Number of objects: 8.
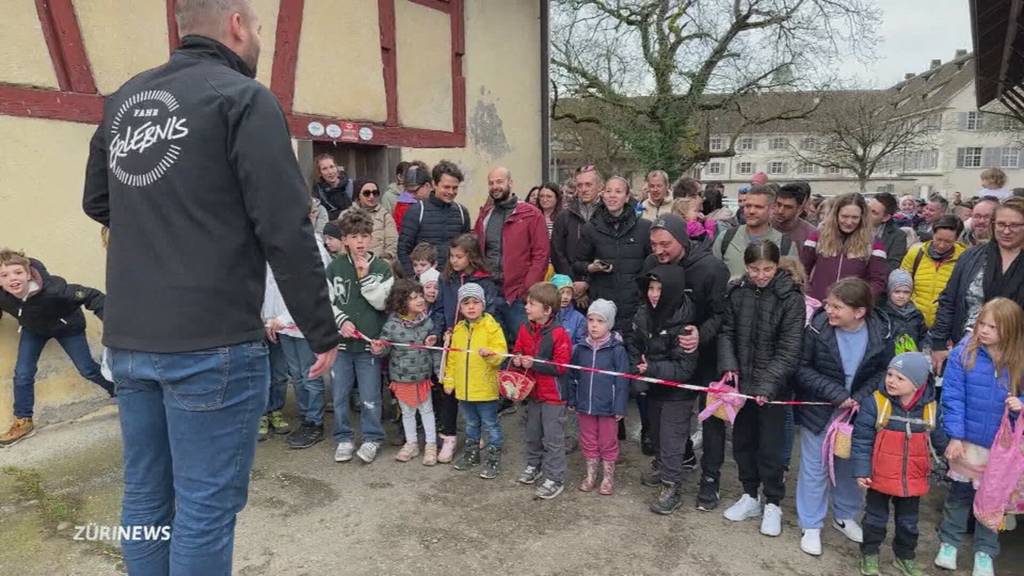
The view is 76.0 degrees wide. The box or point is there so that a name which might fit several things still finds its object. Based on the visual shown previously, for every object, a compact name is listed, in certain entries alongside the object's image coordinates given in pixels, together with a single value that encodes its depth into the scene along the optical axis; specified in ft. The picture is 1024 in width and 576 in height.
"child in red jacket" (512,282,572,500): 13.35
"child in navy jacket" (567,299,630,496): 13.07
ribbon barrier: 11.81
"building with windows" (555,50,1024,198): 134.31
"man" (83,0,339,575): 6.14
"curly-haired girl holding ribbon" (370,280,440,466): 15.01
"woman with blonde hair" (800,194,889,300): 13.84
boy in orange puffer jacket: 10.21
